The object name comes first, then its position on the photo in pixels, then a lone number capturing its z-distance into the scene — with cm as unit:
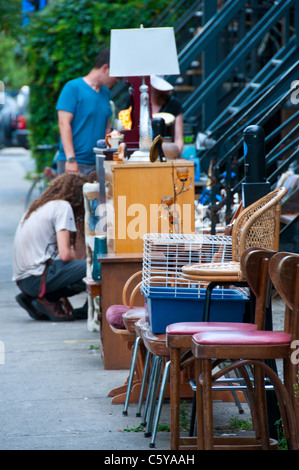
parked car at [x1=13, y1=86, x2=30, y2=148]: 6600
